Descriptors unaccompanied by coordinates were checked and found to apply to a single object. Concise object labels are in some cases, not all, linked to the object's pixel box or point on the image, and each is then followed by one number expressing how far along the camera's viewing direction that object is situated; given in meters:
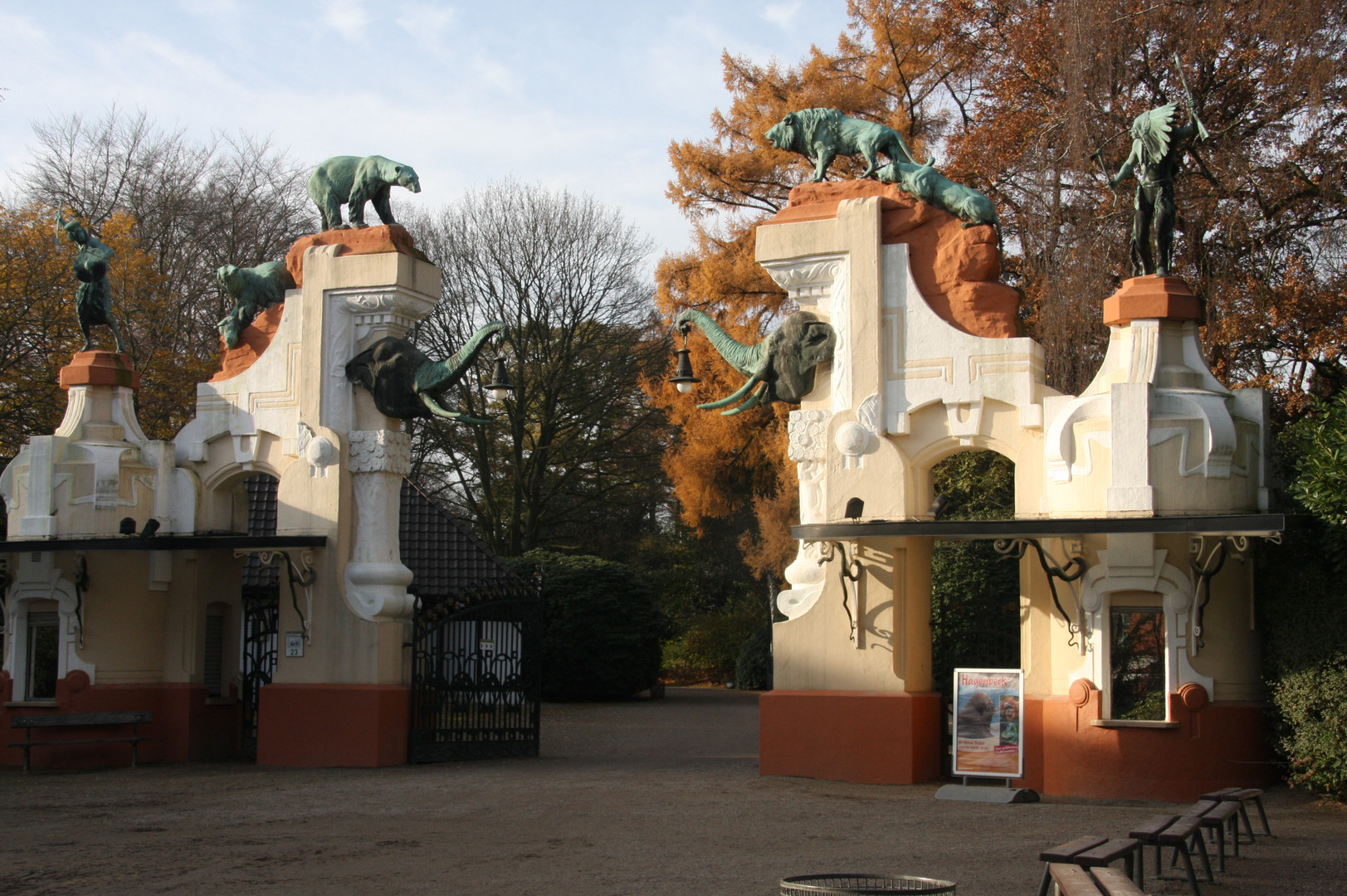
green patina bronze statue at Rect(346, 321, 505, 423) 16.33
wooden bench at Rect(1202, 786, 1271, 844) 10.05
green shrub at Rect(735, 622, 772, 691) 30.55
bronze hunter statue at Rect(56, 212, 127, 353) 17.30
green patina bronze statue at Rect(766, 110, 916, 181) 15.18
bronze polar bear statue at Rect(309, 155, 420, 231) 16.89
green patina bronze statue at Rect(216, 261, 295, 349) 17.23
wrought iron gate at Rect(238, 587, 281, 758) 17.75
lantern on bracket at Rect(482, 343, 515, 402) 15.17
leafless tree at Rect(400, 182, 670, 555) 34.97
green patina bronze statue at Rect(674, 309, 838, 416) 14.95
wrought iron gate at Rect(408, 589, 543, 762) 16.45
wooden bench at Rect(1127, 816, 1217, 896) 8.24
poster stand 13.18
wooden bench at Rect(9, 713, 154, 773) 15.92
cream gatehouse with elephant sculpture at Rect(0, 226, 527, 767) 16.08
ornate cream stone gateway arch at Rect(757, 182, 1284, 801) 12.98
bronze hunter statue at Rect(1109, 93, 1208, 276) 13.66
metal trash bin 5.82
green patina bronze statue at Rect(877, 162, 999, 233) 14.53
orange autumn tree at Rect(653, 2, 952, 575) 25.47
